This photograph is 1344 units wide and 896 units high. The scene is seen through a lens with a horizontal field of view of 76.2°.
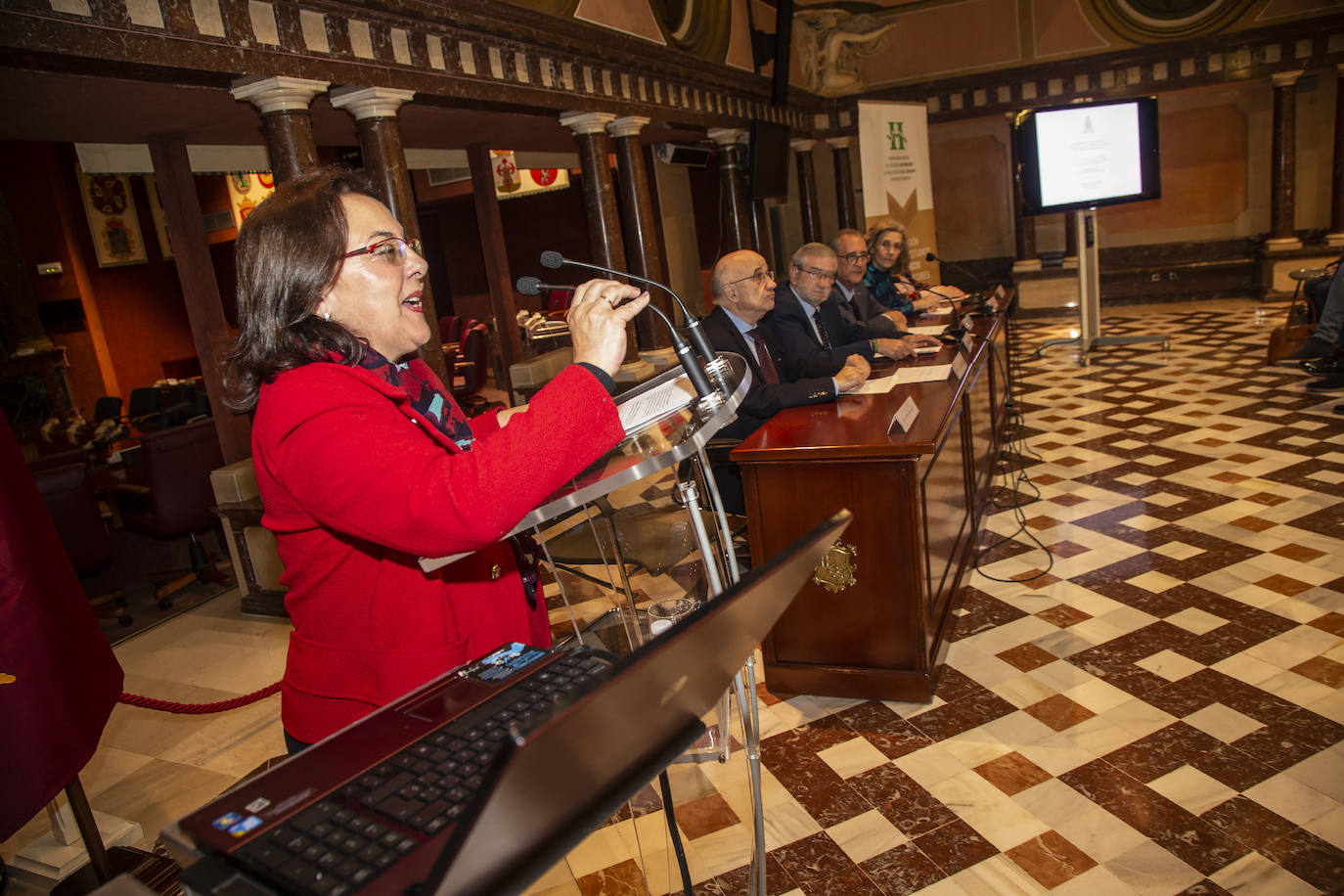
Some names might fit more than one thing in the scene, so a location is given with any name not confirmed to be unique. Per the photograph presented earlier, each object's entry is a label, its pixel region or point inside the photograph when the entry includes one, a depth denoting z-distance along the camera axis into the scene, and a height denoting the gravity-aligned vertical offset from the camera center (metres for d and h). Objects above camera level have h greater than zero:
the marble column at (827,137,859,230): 11.90 +0.65
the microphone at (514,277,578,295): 1.26 -0.02
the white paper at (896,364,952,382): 3.61 -0.65
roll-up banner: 9.20 +0.57
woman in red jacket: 0.93 -0.19
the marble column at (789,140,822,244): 11.23 +0.57
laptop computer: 0.60 -0.42
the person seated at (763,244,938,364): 4.21 -0.41
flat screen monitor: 8.06 +0.39
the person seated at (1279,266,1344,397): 6.02 -1.30
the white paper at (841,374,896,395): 3.49 -0.65
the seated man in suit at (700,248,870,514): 3.41 -0.49
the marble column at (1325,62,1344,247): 10.19 -0.30
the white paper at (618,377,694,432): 1.10 -0.19
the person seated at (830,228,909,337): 5.50 -0.31
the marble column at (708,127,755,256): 9.11 +0.51
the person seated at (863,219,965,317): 6.65 -0.38
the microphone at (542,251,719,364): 1.18 -0.12
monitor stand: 8.05 -0.89
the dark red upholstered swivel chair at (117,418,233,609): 4.54 -0.88
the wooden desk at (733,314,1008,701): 2.70 -0.97
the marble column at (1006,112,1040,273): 12.07 -0.54
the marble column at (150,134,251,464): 5.02 +0.28
